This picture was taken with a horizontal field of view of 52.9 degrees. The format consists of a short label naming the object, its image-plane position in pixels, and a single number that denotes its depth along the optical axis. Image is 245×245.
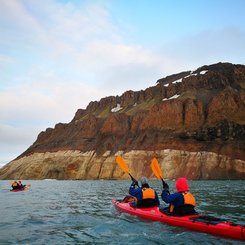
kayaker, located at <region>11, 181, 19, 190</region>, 28.69
